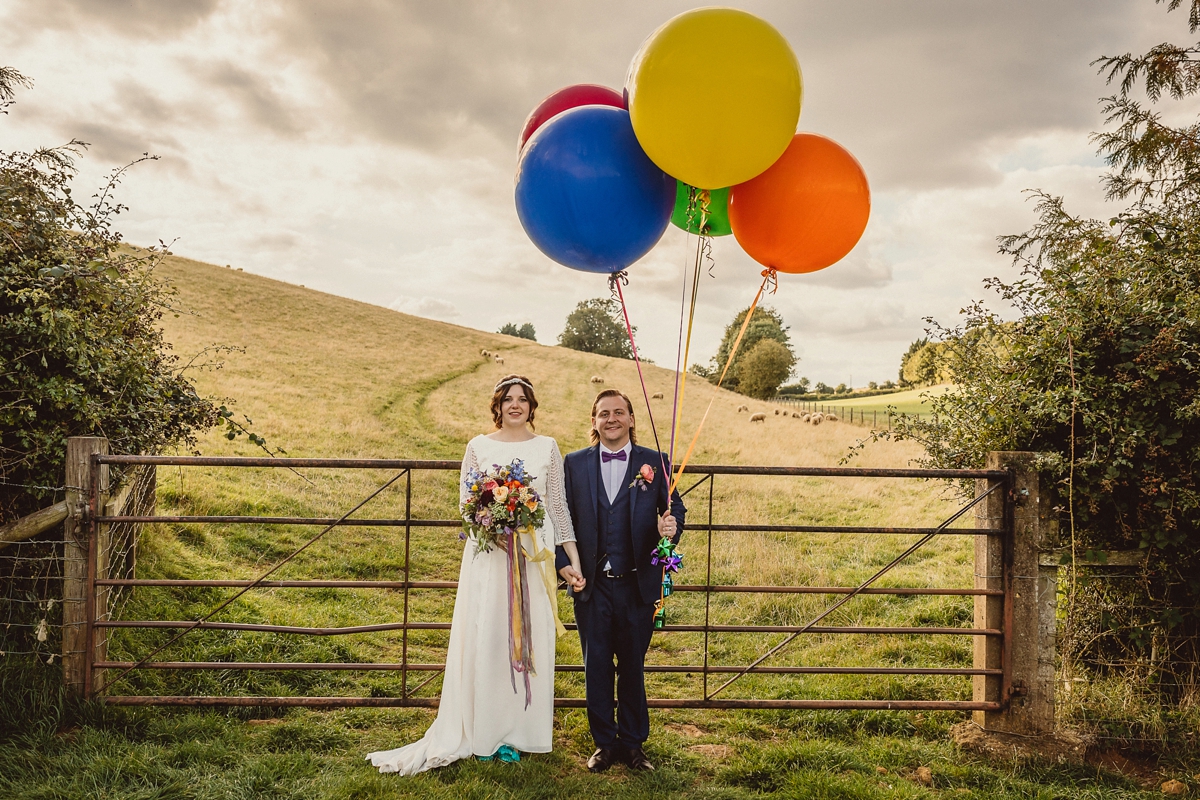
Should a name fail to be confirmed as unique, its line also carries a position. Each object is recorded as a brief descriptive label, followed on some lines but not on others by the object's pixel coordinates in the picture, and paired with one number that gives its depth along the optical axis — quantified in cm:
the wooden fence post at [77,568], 430
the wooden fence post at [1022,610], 440
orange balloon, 373
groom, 399
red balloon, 415
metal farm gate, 430
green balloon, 394
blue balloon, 354
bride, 394
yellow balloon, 326
